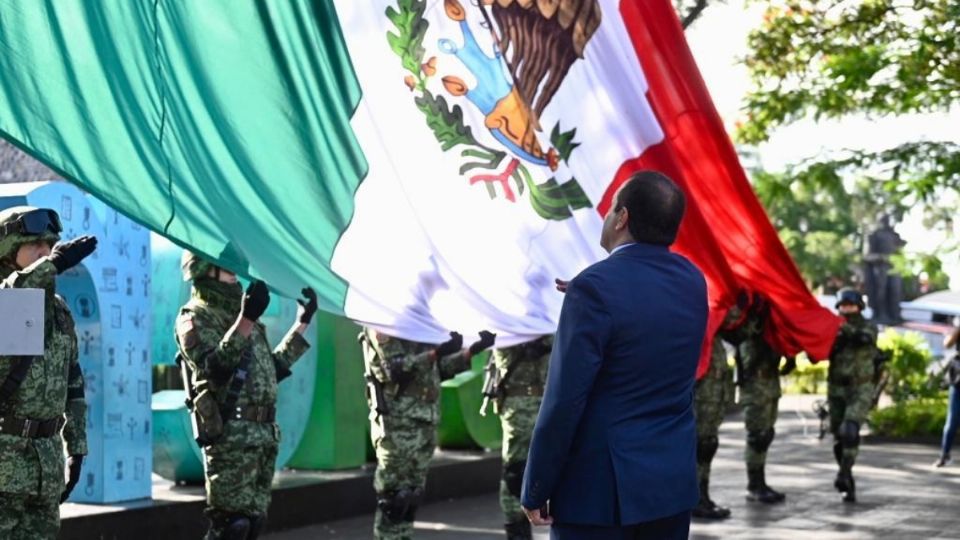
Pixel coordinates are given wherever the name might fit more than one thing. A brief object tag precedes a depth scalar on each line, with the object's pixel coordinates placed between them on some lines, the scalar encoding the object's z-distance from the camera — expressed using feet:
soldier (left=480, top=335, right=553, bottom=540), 33.09
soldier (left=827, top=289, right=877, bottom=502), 45.03
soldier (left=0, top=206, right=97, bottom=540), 21.61
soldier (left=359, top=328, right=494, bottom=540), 29.45
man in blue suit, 16.19
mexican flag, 18.72
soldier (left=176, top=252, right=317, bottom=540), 25.40
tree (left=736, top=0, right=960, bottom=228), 49.24
